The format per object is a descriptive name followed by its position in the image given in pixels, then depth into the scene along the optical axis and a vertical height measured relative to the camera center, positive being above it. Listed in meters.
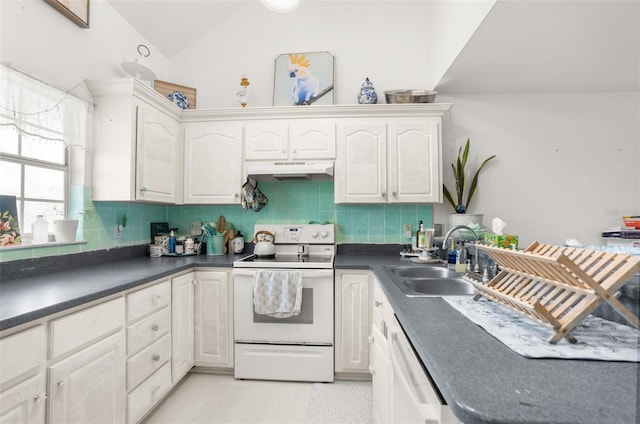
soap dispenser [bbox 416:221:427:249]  2.48 -0.18
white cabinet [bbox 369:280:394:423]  1.23 -0.66
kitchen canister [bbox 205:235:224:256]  2.67 -0.26
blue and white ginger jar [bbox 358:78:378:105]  2.64 +1.08
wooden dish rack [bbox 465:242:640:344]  0.68 -0.17
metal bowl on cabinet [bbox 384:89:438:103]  2.52 +1.02
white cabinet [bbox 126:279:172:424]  1.60 -0.77
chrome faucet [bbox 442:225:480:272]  1.62 -0.15
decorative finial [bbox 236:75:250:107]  2.75 +1.14
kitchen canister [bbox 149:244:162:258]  2.58 -0.30
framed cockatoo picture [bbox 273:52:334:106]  2.82 +1.31
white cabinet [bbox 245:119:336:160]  2.55 +0.66
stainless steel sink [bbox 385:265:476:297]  1.57 -0.37
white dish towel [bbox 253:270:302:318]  2.12 -0.56
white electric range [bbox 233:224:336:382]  2.18 -0.84
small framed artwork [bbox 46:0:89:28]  1.82 +1.31
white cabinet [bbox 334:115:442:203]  2.48 +0.47
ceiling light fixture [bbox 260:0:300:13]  1.86 +1.33
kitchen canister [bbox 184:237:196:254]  2.64 -0.27
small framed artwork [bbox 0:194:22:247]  1.57 -0.03
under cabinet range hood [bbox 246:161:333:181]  2.44 +0.39
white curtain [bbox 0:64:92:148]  1.56 +0.62
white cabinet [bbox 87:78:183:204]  2.05 +0.54
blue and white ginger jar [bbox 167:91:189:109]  2.65 +1.05
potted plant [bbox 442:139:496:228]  2.59 +0.26
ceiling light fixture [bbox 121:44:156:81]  2.23 +1.14
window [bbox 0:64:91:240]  1.60 +0.45
